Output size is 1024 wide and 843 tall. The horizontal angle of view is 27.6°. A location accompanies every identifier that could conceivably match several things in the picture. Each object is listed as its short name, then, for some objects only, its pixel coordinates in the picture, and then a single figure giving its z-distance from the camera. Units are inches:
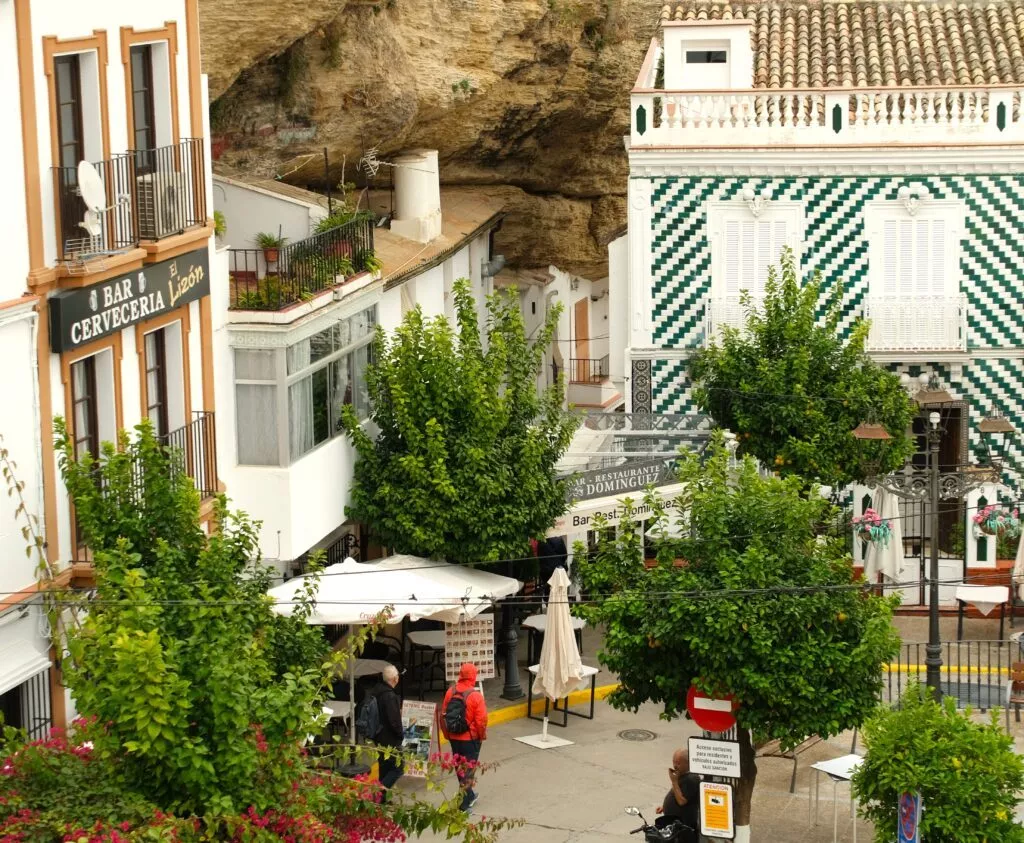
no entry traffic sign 769.6
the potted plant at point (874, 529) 1117.7
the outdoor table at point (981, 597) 1059.9
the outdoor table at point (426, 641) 1008.9
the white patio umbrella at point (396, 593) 898.7
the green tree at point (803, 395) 1102.4
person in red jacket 839.1
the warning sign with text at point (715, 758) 740.0
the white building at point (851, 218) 1193.4
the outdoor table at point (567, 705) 957.8
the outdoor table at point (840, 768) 784.8
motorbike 754.2
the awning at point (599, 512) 1034.7
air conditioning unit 824.9
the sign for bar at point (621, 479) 1049.5
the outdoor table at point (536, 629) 1001.5
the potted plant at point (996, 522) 1139.9
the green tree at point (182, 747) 568.1
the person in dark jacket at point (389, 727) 846.5
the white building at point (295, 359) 938.7
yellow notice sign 733.9
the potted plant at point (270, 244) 979.9
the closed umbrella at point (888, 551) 1129.4
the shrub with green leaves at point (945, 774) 686.5
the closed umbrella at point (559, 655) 933.2
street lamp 912.3
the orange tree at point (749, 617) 749.9
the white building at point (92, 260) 738.2
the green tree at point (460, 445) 972.6
